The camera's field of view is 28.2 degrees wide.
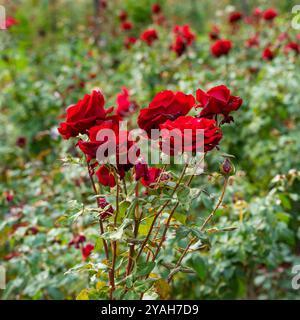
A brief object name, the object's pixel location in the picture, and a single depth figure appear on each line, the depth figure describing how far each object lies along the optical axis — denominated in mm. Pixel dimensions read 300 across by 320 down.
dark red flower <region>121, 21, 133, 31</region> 4641
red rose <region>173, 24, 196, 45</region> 3439
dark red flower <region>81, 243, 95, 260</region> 1894
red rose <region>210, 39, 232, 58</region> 3307
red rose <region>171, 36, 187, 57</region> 3344
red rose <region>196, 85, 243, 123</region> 1270
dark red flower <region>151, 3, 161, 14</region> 4623
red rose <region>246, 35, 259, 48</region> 4086
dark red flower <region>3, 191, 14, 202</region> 2396
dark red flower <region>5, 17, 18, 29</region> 4229
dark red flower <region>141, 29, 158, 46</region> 3648
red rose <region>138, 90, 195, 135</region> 1227
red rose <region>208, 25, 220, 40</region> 3910
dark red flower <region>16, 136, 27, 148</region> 3196
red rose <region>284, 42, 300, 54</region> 3355
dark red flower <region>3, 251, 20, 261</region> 2289
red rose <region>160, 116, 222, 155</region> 1138
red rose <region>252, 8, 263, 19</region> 4309
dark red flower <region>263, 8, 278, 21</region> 3951
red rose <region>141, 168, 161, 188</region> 1324
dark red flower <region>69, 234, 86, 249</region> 1977
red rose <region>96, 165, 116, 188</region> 1339
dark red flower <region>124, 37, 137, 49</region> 4387
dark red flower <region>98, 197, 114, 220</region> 1339
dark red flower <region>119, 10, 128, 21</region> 4871
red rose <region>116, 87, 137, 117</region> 1897
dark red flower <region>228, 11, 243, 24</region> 4151
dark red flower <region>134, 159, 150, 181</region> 1223
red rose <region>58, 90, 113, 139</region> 1261
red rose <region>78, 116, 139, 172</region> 1165
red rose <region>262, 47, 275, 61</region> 3471
